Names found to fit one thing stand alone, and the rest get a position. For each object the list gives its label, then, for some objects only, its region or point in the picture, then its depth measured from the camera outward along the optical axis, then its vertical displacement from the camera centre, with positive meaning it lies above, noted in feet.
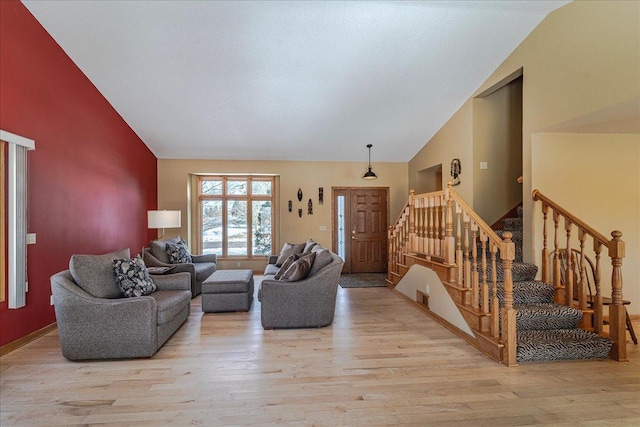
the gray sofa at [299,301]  12.15 -3.42
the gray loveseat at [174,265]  16.71 -2.63
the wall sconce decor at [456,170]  17.53 +2.68
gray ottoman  14.02 -3.63
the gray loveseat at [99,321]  9.29 -3.22
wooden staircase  9.42 -2.51
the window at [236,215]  23.72 +0.17
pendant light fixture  20.59 +2.86
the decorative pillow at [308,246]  16.49 -1.65
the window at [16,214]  10.05 +0.16
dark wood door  23.93 -0.93
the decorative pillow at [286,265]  13.42 -2.21
